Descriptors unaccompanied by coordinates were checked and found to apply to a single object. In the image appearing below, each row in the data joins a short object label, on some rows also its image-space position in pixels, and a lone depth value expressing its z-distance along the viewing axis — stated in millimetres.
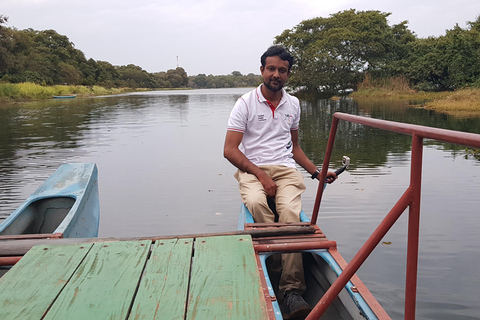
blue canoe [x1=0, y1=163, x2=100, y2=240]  3862
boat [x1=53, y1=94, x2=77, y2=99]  40781
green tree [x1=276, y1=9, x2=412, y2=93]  33469
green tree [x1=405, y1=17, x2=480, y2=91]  25297
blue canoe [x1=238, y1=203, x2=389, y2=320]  2037
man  3285
